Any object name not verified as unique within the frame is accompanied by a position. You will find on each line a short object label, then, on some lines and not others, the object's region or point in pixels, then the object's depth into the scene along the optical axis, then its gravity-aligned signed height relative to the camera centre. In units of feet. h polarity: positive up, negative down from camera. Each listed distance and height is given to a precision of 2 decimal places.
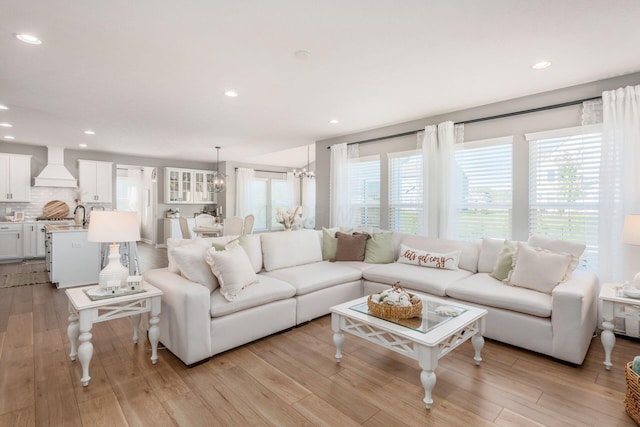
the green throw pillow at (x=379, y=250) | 13.79 -1.75
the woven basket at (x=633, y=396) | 5.98 -3.54
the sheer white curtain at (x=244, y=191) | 31.04 +1.76
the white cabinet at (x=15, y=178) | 21.25 +2.04
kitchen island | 15.42 -2.47
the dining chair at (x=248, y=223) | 20.66 -0.90
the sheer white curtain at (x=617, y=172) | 9.82 +1.23
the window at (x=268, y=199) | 33.30 +1.10
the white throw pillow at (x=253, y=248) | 11.33 -1.43
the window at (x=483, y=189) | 12.89 +0.90
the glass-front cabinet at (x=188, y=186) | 28.96 +2.17
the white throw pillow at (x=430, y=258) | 12.13 -1.91
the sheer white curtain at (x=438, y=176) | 14.08 +1.56
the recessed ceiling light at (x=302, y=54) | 8.74 +4.34
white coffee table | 6.50 -2.70
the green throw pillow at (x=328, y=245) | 14.39 -1.61
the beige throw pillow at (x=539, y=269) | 9.18 -1.73
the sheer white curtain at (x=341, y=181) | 18.57 +1.67
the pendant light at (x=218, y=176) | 28.59 +3.21
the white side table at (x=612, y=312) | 7.82 -2.53
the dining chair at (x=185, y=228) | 20.42 -1.24
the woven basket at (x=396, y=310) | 7.50 -2.40
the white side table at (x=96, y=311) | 7.08 -2.51
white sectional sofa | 8.09 -2.58
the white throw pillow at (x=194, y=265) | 8.90 -1.58
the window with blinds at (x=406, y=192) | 15.69 +0.93
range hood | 22.21 +2.43
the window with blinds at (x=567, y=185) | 10.77 +0.92
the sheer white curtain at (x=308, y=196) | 34.71 +1.48
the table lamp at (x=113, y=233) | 7.99 -0.63
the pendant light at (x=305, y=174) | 24.76 +2.83
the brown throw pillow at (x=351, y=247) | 14.07 -1.67
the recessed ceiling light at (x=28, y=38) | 7.89 +4.29
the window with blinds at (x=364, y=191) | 17.67 +1.08
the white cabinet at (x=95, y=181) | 24.02 +2.12
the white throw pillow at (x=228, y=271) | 8.93 -1.77
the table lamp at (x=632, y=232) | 8.42 -0.56
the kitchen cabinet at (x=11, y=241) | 20.44 -2.18
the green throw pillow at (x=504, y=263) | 10.48 -1.75
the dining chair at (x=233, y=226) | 20.12 -1.09
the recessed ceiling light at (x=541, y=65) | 9.39 +4.40
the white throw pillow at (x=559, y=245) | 9.79 -1.11
